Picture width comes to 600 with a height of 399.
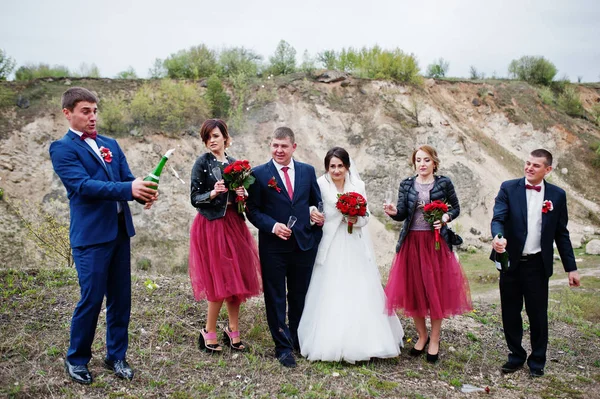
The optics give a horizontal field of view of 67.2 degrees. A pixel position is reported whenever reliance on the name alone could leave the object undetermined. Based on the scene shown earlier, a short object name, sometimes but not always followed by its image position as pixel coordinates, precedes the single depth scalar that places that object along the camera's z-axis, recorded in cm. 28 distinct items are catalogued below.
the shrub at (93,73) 2112
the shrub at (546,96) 2642
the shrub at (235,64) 2238
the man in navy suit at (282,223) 541
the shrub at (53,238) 1077
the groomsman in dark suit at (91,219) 427
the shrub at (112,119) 1859
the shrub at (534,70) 2876
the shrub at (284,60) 2358
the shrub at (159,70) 2192
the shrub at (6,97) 1806
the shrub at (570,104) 2688
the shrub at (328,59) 2434
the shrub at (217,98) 2023
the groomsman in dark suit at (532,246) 551
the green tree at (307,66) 2330
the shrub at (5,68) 1941
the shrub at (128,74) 2202
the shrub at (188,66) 2194
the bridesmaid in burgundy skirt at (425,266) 568
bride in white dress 535
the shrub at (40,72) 2023
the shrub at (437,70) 2894
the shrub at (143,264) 1473
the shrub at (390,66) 2336
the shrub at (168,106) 1905
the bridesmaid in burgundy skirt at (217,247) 528
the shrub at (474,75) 2823
